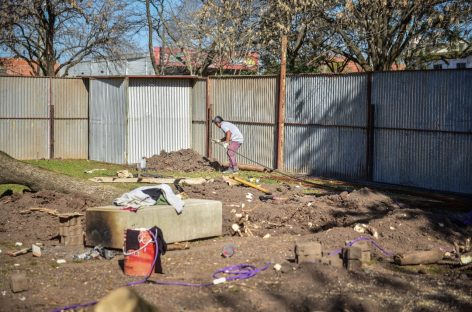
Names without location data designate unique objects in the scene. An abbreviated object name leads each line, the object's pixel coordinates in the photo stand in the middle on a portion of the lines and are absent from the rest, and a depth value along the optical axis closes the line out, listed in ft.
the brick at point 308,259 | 29.45
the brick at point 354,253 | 29.22
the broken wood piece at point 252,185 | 48.98
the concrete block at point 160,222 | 33.86
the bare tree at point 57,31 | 103.81
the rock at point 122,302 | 18.11
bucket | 28.81
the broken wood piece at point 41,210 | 41.15
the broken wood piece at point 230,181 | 52.02
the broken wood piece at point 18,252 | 33.40
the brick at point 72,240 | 35.91
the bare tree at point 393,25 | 75.15
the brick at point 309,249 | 29.50
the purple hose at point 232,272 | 27.32
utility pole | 68.44
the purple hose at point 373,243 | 32.93
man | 66.69
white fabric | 35.37
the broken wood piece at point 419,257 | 31.37
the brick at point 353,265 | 29.19
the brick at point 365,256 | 30.66
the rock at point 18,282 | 26.30
